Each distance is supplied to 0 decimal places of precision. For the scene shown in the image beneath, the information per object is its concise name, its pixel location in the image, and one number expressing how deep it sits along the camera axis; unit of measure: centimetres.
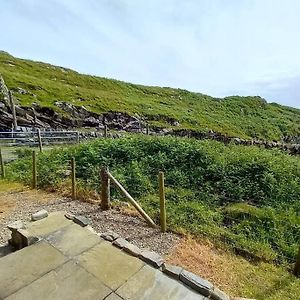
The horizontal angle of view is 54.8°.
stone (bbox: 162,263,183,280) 465
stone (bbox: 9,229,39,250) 527
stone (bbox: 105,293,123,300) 405
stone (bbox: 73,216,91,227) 597
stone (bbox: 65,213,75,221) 624
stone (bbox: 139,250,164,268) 482
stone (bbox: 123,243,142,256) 507
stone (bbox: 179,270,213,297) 440
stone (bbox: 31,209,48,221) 614
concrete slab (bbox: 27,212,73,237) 556
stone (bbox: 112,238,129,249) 529
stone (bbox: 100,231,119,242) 552
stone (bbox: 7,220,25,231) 553
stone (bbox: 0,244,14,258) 541
